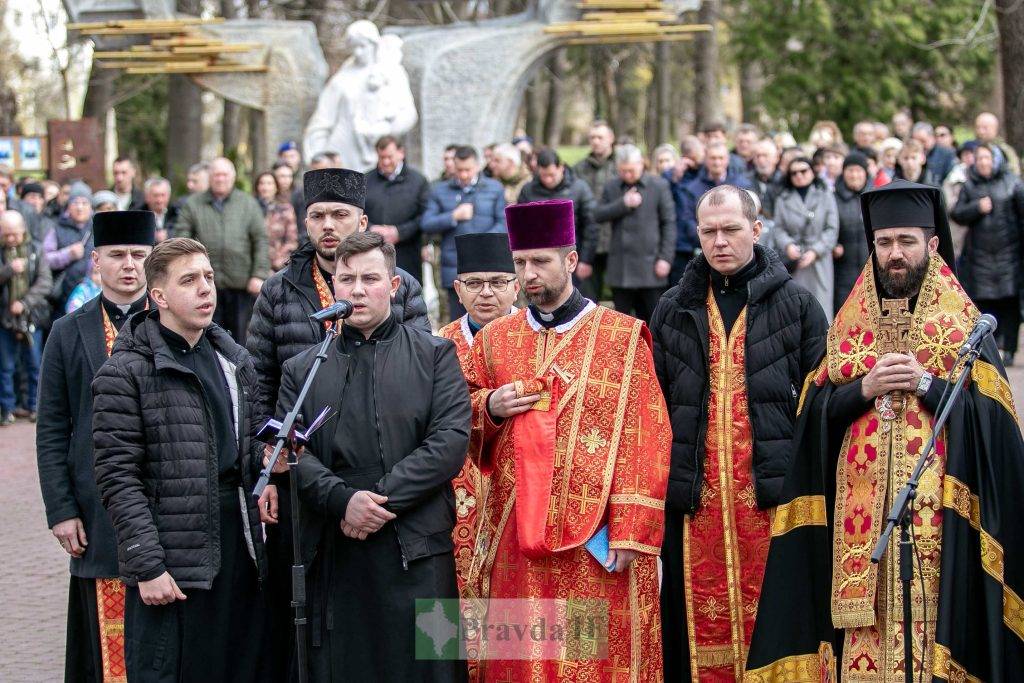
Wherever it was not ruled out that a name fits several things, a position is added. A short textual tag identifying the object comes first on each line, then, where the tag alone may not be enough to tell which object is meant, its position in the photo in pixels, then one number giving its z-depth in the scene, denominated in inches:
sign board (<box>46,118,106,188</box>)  752.3
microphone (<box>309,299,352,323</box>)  194.8
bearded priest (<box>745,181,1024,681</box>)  206.5
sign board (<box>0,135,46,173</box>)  808.9
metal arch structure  761.6
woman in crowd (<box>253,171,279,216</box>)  597.9
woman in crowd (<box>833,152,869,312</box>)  543.5
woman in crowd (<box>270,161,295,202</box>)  596.7
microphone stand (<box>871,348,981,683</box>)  178.4
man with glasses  274.5
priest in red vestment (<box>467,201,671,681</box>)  221.6
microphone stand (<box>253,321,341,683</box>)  188.5
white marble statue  708.0
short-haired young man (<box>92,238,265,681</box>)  211.9
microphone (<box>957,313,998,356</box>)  191.0
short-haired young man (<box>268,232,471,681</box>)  212.5
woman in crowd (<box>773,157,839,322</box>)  525.3
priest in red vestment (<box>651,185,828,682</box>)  239.1
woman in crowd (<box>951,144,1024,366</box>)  579.5
